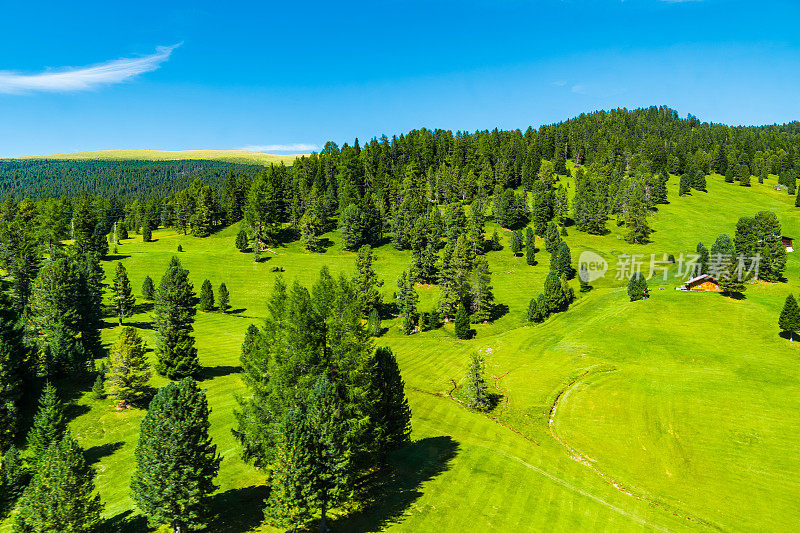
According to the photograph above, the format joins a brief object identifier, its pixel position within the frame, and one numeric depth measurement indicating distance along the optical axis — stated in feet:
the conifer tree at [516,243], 430.20
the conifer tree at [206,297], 319.88
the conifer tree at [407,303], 300.20
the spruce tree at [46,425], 129.80
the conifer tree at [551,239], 435.12
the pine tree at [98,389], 169.63
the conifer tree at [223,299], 321.11
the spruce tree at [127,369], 163.94
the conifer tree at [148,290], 323.37
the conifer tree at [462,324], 287.89
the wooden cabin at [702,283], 313.50
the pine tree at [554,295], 317.01
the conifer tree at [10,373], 143.95
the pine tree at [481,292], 311.68
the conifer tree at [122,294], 277.64
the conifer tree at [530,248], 414.21
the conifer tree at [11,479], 116.67
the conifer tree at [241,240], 449.89
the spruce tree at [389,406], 126.82
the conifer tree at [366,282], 320.70
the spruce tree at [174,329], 185.88
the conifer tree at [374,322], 295.50
